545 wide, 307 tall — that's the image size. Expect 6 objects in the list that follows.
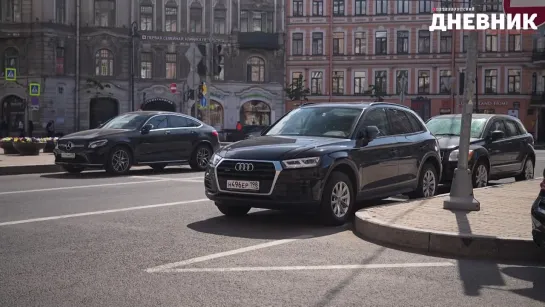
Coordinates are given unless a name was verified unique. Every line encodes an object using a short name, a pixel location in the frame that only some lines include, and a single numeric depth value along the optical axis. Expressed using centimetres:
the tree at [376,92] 5356
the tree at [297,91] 5197
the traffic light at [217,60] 2297
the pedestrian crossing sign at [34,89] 2864
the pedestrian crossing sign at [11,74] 3113
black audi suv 819
